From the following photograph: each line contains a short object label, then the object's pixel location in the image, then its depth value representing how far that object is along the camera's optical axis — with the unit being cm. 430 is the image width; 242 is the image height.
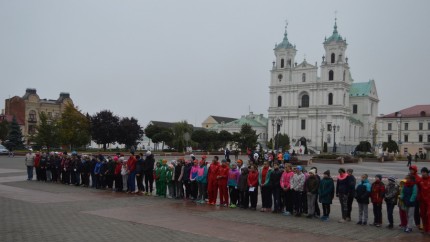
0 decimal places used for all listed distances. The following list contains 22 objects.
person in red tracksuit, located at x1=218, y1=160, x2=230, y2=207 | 1622
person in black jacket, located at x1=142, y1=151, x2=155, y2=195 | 1902
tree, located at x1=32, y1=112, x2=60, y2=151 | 5238
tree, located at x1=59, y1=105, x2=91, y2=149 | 5206
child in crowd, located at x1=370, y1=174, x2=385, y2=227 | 1263
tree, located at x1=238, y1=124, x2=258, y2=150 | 7638
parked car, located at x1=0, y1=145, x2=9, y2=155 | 5188
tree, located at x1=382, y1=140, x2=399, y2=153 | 7933
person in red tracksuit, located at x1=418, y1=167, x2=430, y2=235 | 1182
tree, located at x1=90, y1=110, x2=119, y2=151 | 6312
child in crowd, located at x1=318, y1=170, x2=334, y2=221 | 1353
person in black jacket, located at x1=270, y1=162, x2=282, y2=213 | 1495
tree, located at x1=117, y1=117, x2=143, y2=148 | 6462
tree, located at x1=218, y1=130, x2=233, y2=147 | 8156
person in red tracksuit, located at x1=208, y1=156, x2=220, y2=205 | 1642
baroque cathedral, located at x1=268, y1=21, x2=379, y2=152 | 10644
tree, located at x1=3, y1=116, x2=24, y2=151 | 5969
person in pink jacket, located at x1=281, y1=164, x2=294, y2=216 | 1462
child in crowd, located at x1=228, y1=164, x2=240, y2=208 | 1603
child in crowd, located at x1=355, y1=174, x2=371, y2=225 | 1279
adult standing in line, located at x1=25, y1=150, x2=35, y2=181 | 2362
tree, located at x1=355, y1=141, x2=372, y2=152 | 9056
